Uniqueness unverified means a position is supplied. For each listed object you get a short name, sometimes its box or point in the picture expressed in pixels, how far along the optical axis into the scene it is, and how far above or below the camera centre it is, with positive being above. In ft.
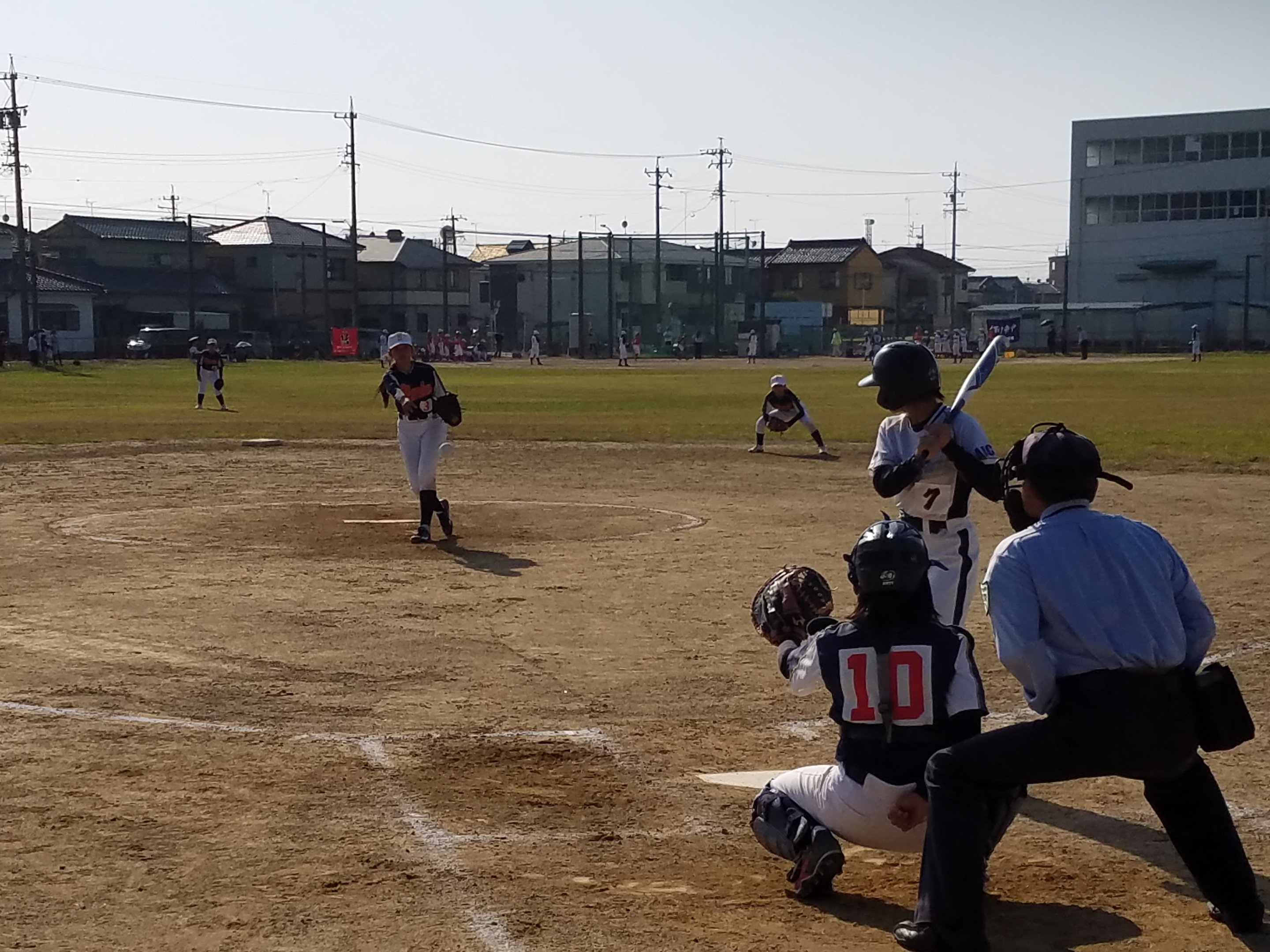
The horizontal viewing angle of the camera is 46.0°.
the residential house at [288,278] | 300.81 +17.41
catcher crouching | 15.93 -3.50
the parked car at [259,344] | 265.54 +3.31
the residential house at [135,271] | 286.05 +17.98
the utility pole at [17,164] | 228.63 +30.81
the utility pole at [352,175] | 288.30 +37.66
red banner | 261.85 +3.76
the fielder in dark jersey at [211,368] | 113.60 -0.41
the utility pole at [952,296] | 397.19 +18.52
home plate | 22.02 -6.16
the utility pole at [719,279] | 276.62 +15.97
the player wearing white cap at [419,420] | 45.68 -1.76
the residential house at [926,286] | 383.86 +21.00
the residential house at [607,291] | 297.33 +15.91
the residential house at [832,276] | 363.15 +21.78
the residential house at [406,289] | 314.96 +15.69
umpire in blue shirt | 14.64 -2.95
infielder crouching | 76.18 -2.40
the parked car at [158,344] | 247.70 +3.07
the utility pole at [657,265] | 288.51 +19.37
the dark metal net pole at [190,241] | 267.39 +22.02
